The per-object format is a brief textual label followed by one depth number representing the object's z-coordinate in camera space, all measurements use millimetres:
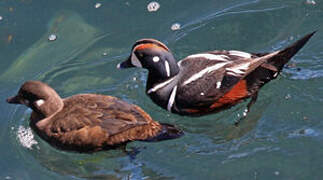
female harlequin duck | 13937
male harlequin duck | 14594
